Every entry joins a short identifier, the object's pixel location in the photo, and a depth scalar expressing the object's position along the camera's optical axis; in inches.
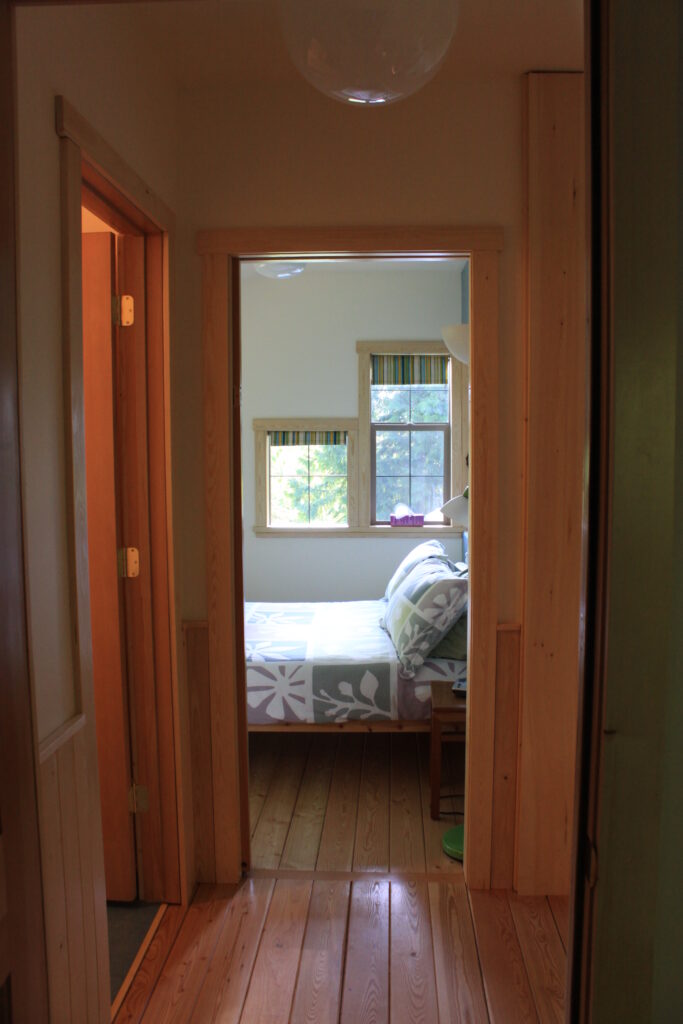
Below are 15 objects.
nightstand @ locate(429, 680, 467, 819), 124.0
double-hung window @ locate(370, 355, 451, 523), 229.0
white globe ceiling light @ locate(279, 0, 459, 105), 57.1
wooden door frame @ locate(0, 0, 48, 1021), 37.7
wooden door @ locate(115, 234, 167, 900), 93.4
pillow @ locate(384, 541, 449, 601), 170.4
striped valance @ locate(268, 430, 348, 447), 230.4
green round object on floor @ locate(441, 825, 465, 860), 111.1
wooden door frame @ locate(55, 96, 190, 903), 65.4
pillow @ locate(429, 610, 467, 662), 136.8
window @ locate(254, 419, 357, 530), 230.4
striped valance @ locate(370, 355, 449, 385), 225.5
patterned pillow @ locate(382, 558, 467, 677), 133.8
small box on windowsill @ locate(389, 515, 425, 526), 226.2
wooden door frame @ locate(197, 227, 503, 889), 98.0
